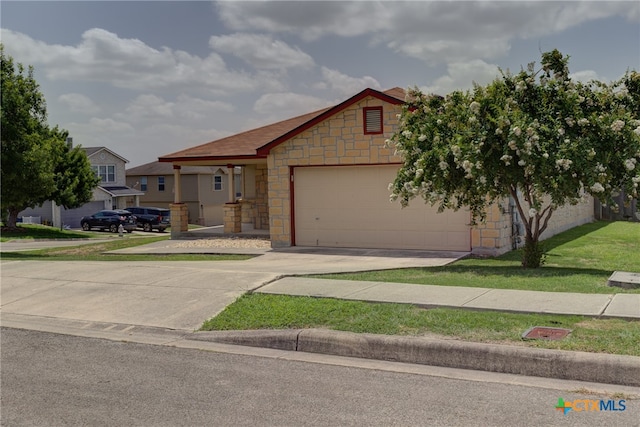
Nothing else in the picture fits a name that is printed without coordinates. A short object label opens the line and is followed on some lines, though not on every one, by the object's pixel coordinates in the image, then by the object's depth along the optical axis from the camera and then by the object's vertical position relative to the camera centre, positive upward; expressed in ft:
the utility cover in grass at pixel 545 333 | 22.38 -4.48
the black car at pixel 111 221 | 147.81 -1.19
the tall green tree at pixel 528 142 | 35.78 +3.79
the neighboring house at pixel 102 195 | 171.42 +5.80
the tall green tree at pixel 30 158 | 73.00 +8.91
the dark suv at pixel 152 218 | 151.84 -0.80
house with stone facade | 56.39 +1.46
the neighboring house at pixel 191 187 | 179.93 +8.14
